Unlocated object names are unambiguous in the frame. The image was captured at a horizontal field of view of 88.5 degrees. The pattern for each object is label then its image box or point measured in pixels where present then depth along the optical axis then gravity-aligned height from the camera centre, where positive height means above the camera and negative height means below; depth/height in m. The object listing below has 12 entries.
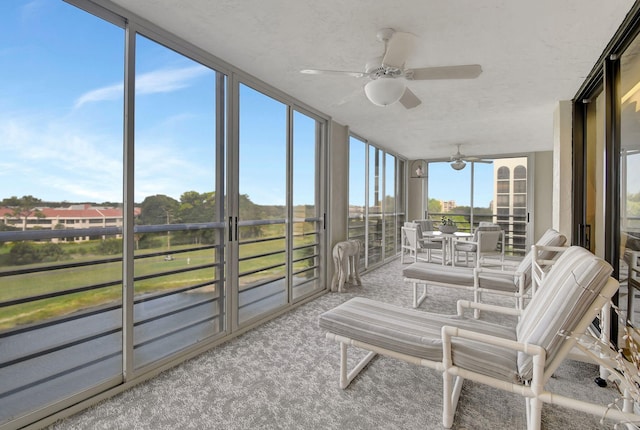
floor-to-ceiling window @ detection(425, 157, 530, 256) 7.38 +0.44
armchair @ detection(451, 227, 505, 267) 4.99 -0.41
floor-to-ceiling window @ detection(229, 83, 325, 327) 3.02 +0.07
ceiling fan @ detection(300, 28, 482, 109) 2.13 +0.95
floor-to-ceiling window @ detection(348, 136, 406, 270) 5.37 +0.25
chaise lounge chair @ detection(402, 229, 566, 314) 2.92 -0.61
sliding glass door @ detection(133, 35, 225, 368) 2.23 +0.06
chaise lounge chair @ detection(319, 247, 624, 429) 1.34 -0.65
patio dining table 5.52 -0.38
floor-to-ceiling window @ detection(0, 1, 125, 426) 1.67 +0.05
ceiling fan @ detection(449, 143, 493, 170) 6.35 +1.05
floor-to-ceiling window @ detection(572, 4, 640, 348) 2.08 +0.37
